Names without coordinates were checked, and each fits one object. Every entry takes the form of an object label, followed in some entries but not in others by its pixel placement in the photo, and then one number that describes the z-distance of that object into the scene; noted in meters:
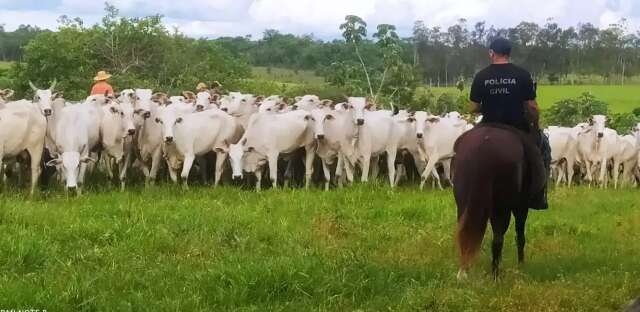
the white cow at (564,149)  21.73
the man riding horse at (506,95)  8.20
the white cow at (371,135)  16.61
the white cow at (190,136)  15.32
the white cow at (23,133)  13.33
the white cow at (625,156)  22.08
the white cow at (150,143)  15.87
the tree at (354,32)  36.59
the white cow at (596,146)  21.50
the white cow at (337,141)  16.39
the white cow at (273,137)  15.73
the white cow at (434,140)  17.39
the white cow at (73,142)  13.41
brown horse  7.84
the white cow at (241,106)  17.39
